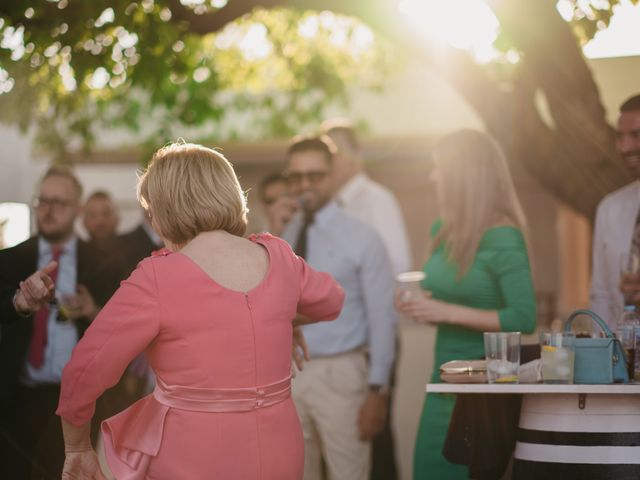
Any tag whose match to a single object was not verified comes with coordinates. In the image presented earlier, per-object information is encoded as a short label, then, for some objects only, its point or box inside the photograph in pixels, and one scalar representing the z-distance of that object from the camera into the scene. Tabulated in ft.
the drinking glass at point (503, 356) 13.76
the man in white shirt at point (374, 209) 26.07
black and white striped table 13.44
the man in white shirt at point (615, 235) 17.63
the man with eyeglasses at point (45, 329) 18.43
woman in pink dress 11.34
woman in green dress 16.72
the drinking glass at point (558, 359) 13.60
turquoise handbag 13.64
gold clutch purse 14.11
